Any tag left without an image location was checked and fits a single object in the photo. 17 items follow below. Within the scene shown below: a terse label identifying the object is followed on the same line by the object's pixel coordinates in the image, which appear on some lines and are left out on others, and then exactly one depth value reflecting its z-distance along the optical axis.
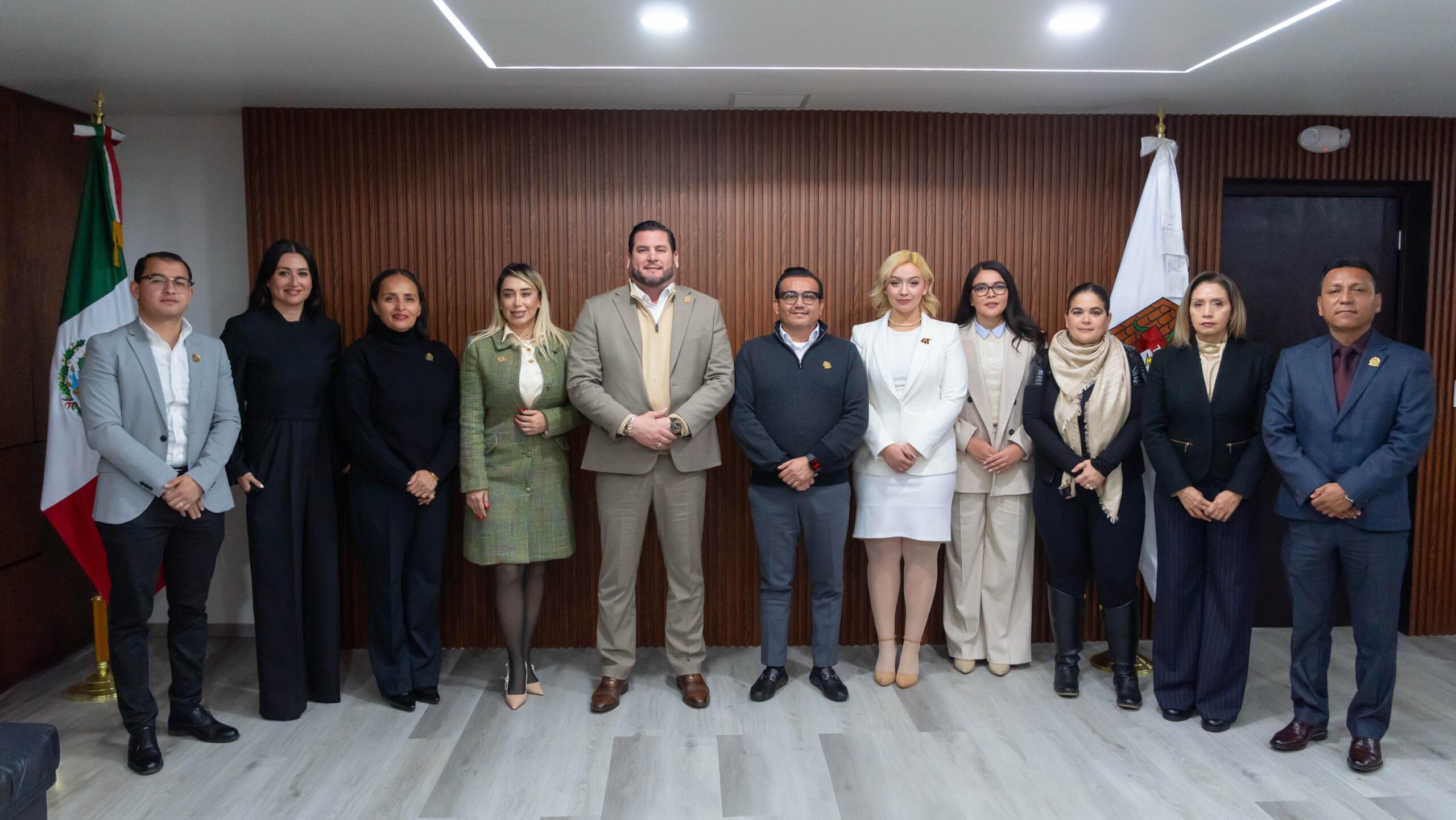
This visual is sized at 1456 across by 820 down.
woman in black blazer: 3.22
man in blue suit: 2.90
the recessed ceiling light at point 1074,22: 2.83
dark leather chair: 2.15
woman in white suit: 3.59
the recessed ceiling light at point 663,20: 2.81
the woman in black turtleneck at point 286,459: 3.32
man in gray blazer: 2.98
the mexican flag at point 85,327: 3.49
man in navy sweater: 3.47
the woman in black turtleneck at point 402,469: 3.36
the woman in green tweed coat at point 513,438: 3.45
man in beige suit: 3.48
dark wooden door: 4.29
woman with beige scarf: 3.46
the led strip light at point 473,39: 2.78
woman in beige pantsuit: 3.74
